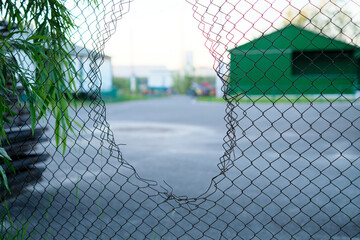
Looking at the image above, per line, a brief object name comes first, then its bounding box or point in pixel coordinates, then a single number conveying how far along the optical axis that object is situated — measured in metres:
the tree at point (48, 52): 1.70
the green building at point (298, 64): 15.08
